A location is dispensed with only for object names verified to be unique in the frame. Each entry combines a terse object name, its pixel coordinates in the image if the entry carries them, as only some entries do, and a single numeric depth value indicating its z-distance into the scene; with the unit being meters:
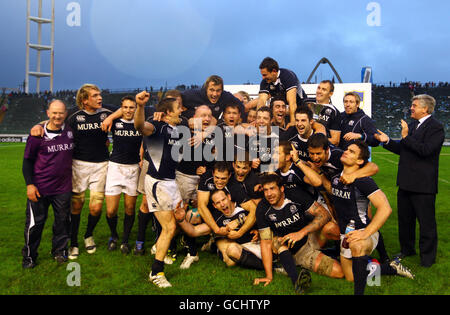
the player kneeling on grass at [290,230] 4.41
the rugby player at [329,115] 5.88
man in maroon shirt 4.77
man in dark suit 5.01
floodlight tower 54.41
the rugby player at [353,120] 5.79
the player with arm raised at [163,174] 4.40
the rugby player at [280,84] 6.04
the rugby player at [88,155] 5.35
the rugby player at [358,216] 3.85
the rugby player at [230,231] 4.90
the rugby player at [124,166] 5.47
